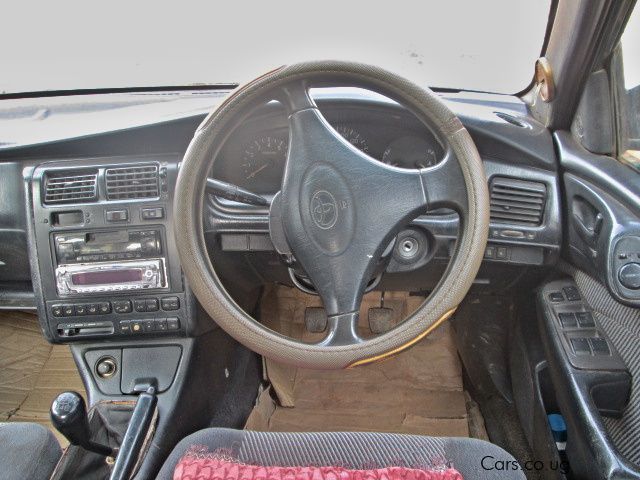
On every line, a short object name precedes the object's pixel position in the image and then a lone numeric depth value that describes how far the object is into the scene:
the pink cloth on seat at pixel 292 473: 1.12
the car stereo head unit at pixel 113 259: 1.58
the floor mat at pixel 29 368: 2.37
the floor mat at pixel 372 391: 2.19
